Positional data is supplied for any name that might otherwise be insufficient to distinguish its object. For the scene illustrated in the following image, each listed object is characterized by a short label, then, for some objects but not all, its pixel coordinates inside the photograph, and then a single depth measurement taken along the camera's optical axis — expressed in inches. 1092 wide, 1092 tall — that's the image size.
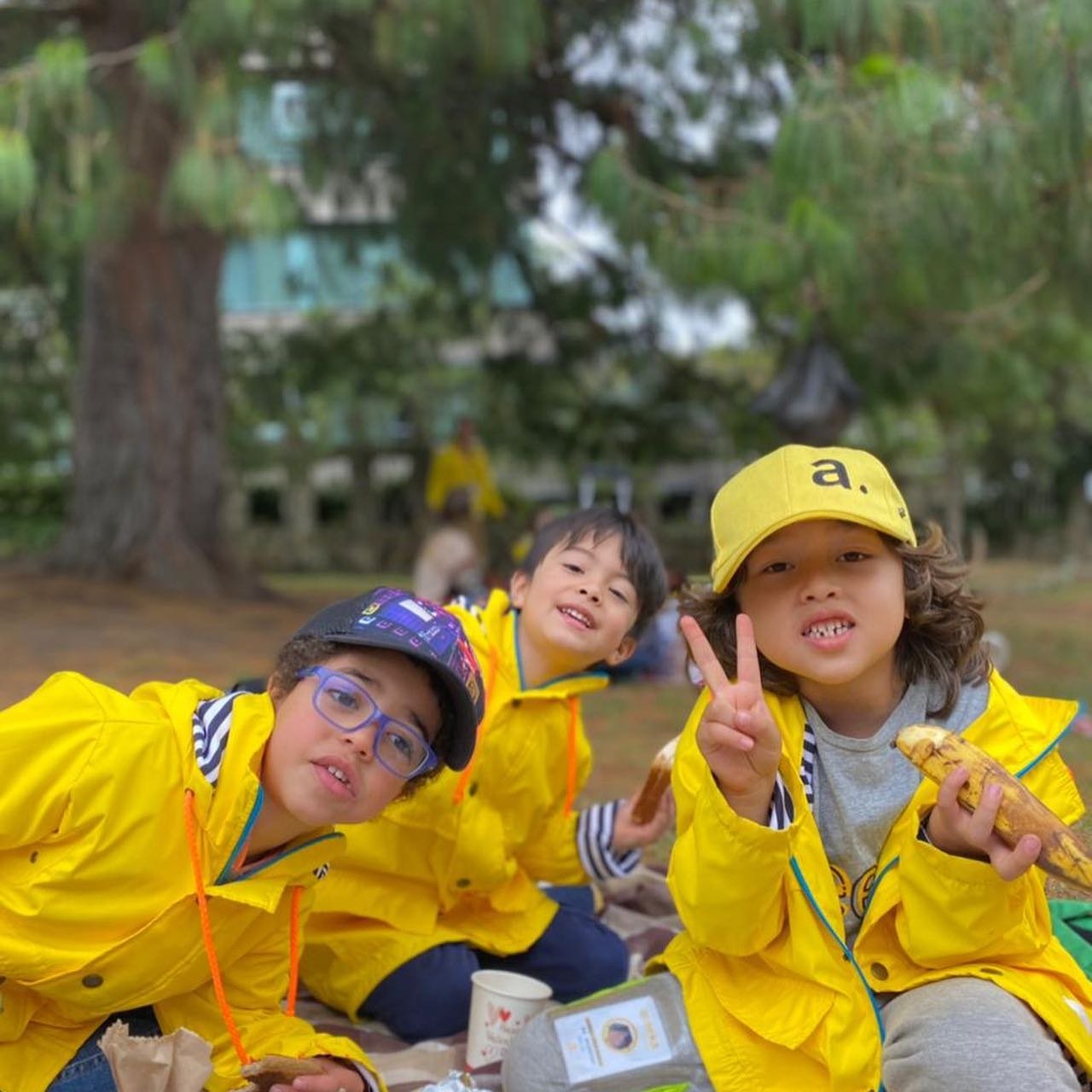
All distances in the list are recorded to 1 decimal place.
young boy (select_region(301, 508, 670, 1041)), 88.0
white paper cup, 81.9
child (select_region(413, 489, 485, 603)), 268.8
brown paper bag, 59.9
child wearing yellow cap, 61.8
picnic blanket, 82.6
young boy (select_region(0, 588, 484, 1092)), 61.8
